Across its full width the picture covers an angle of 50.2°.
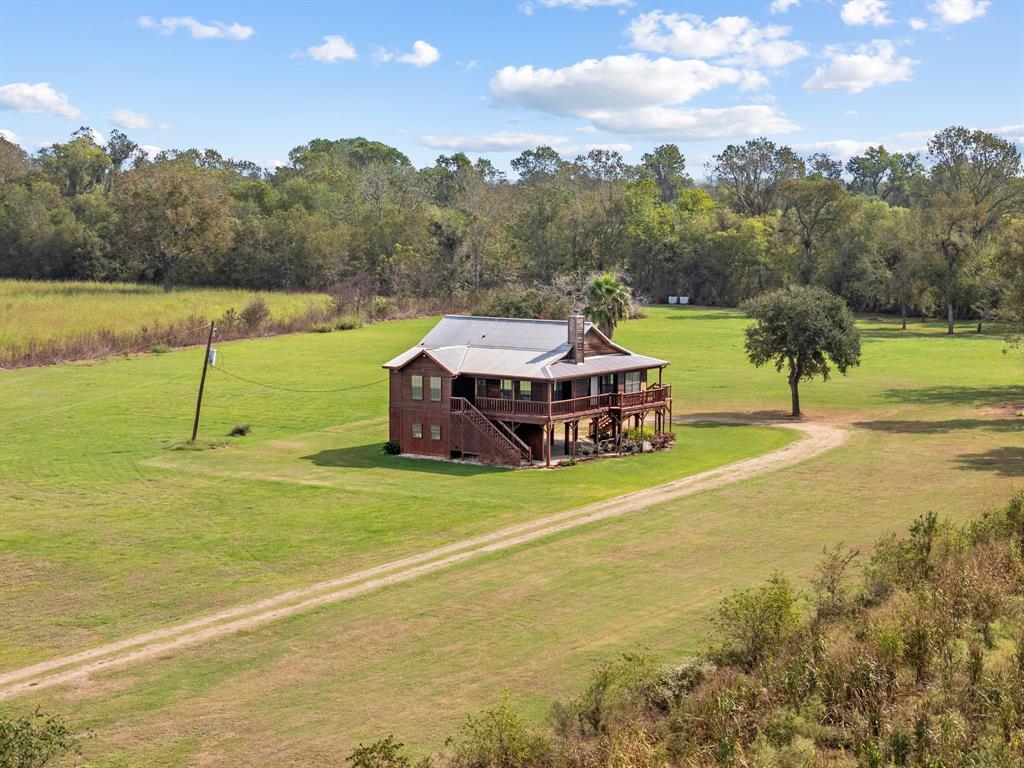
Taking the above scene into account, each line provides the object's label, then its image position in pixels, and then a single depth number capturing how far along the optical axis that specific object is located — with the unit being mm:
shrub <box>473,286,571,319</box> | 102438
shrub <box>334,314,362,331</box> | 107550
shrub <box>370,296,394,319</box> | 116875
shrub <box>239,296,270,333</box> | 100375
